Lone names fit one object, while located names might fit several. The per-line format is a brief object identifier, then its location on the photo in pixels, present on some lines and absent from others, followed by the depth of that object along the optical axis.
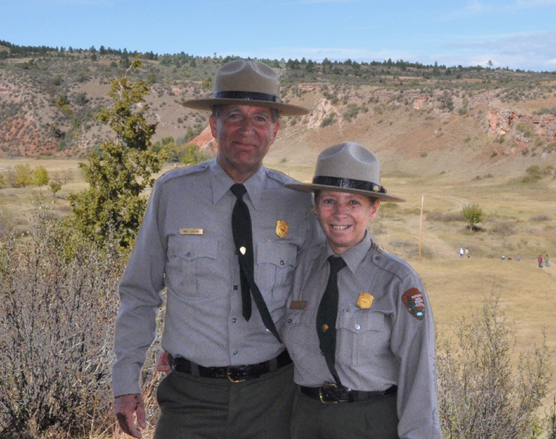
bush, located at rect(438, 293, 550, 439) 9.05
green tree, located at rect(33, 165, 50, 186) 45.08
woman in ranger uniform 2.56
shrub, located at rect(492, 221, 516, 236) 34.88
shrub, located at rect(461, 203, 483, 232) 35.66
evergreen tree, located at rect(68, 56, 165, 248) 13.62
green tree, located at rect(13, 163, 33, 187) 46.28
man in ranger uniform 2.90
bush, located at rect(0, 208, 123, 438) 5.34
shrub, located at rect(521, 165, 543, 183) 50.97
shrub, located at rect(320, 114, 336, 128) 79.34
